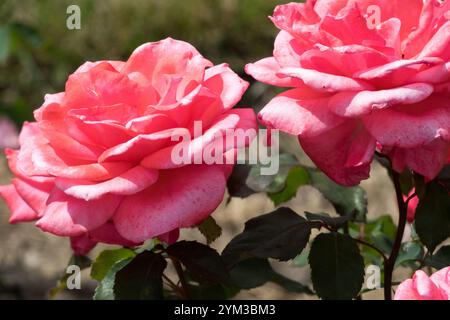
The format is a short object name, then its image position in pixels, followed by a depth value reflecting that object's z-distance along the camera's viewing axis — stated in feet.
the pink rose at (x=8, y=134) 7.95
